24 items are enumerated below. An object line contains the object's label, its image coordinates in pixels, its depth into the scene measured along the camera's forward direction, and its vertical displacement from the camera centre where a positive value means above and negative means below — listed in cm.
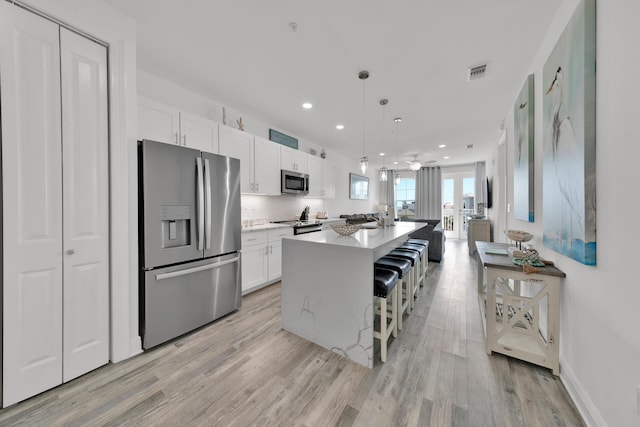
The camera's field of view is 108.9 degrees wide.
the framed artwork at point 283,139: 417 +140
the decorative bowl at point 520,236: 202 -22
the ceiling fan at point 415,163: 548 +150
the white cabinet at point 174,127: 236 +96
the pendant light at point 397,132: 377 +154
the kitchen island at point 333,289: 176 -66
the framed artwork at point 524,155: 216 +59
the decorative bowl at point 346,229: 224 -17
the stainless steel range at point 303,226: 389 -27
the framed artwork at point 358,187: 700 +80
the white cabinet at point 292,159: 410 +98
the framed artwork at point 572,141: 122 +44
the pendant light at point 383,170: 315 +69
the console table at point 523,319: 161 -82
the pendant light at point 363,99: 248 +149
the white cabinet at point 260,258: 307 -67
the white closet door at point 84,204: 158 +5
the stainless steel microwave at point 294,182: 407 +55
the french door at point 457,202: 786 +35
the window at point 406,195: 873 +64
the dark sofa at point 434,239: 474 -57
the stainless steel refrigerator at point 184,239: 193 -27
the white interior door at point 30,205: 136 +4
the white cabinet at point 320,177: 488 +77
